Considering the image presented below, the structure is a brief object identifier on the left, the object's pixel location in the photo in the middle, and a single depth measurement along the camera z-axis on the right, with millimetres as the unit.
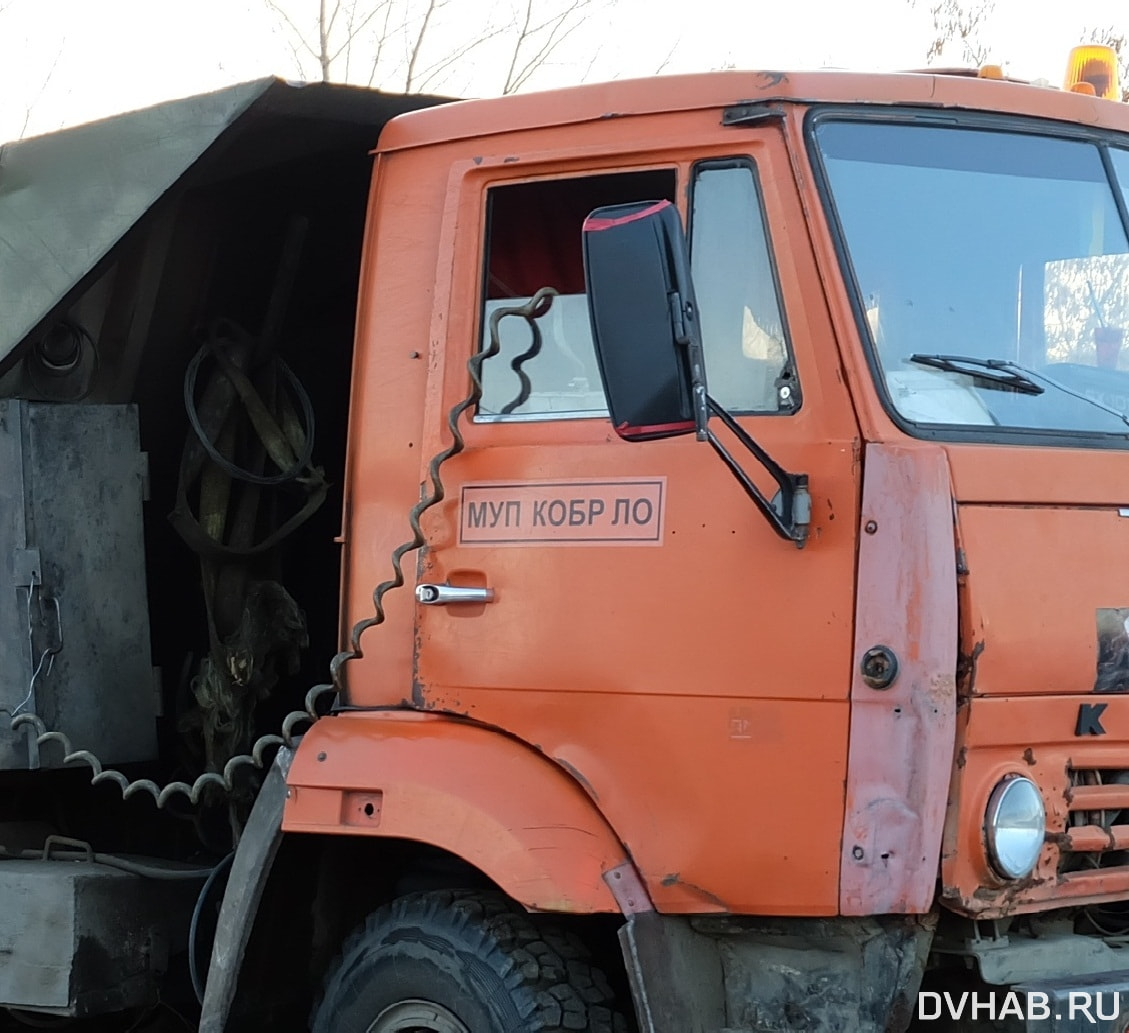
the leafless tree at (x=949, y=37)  18203
